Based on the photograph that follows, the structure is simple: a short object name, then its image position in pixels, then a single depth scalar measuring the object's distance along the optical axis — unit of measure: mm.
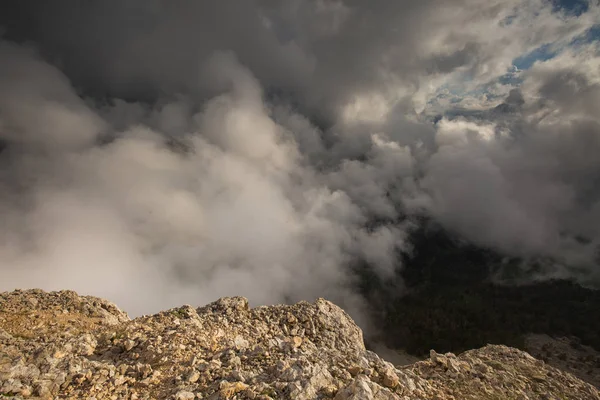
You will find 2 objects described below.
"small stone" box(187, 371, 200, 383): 16508
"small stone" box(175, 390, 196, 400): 15039
